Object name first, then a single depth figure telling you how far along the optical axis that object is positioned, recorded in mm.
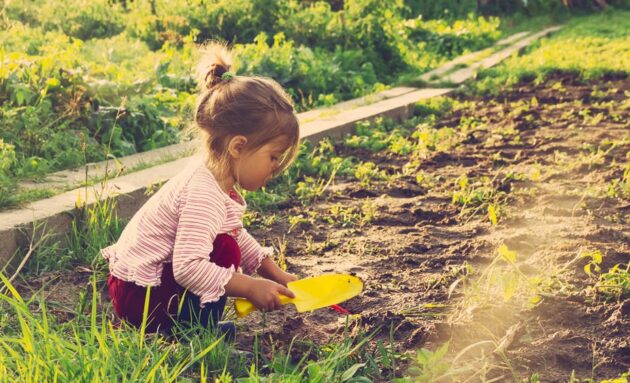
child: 2982
